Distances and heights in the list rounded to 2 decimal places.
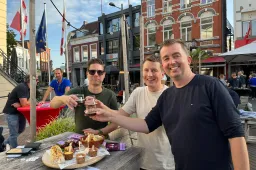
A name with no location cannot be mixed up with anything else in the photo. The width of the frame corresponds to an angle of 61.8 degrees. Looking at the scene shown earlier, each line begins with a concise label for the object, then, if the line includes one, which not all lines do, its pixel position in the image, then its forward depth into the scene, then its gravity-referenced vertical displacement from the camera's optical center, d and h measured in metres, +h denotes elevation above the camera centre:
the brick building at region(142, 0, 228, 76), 19.72 +5.52
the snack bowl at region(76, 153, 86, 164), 1.54 -0.57
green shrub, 3.81 -0.88
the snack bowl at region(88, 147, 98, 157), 1.66 -0.57
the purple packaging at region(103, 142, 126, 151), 1.90 -0.60
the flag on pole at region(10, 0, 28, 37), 11.60 +3.23
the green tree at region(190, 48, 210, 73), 17.61 +1.85
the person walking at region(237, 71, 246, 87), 14.09 -0.11
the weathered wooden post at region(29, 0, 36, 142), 3.21 +0.15
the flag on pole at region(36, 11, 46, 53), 9.96 +2.00
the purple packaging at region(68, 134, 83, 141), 2.11 -0.58
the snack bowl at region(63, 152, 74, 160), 1.59 -0.56
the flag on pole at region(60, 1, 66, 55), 12.10 +2.80
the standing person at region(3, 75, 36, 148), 4.58 -0.57
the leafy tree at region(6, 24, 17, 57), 20.83 +4.05
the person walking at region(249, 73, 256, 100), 13.47 -0.50
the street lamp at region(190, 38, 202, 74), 19.25 +3.37
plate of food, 1.53 -0.57
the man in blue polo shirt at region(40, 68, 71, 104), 6.07 -0.11
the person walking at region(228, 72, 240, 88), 13.51 -0.29
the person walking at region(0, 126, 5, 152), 3.56 -1.06
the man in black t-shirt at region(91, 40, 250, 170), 1.30 -0.28
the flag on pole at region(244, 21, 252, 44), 16.77 +3.29
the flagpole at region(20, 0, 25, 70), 11.29 +2.70
